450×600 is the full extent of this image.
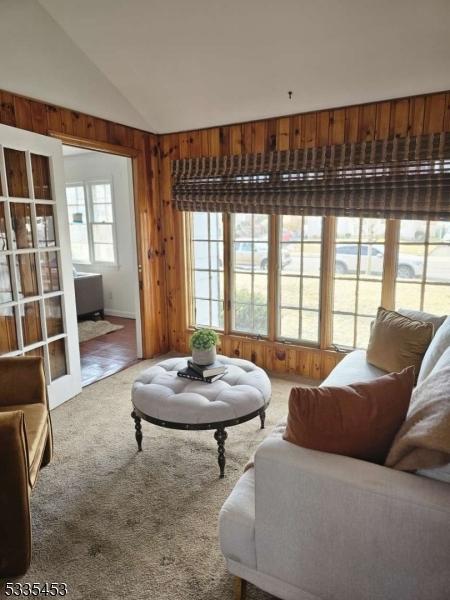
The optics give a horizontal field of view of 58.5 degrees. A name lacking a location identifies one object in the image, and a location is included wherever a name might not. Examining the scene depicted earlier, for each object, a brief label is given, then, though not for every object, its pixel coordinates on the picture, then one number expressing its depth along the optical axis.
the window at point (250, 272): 3.73
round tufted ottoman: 2.12
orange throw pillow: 1.33
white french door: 2.76
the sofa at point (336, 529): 1.13
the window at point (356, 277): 3.23
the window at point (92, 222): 6.09
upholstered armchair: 1.54
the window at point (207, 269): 3.99
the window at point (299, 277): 3.48
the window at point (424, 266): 3.00
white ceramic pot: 2.55
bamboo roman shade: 2.78
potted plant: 2.54
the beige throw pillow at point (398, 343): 2.46
